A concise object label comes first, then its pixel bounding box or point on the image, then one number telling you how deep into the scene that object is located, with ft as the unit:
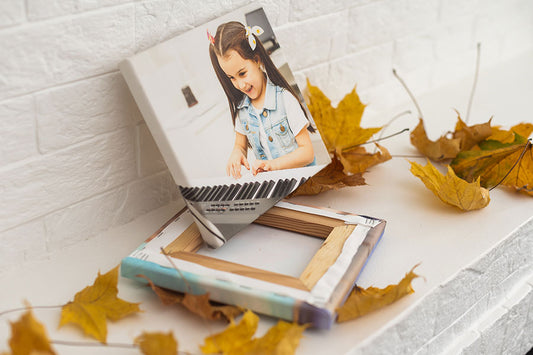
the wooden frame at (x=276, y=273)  2.00
